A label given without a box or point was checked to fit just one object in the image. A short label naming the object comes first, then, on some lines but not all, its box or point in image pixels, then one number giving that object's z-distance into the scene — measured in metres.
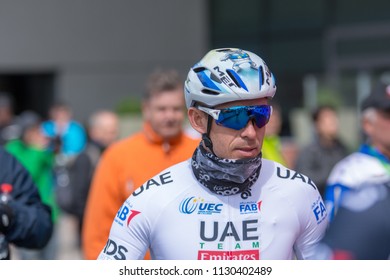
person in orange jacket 9.55
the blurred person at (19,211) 7.16
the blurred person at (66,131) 27.22
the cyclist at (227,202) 5.84
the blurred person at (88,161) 16.02
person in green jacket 17.30
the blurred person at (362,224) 4.13
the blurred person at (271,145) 12.47
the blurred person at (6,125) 18.75
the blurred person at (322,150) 16.17
